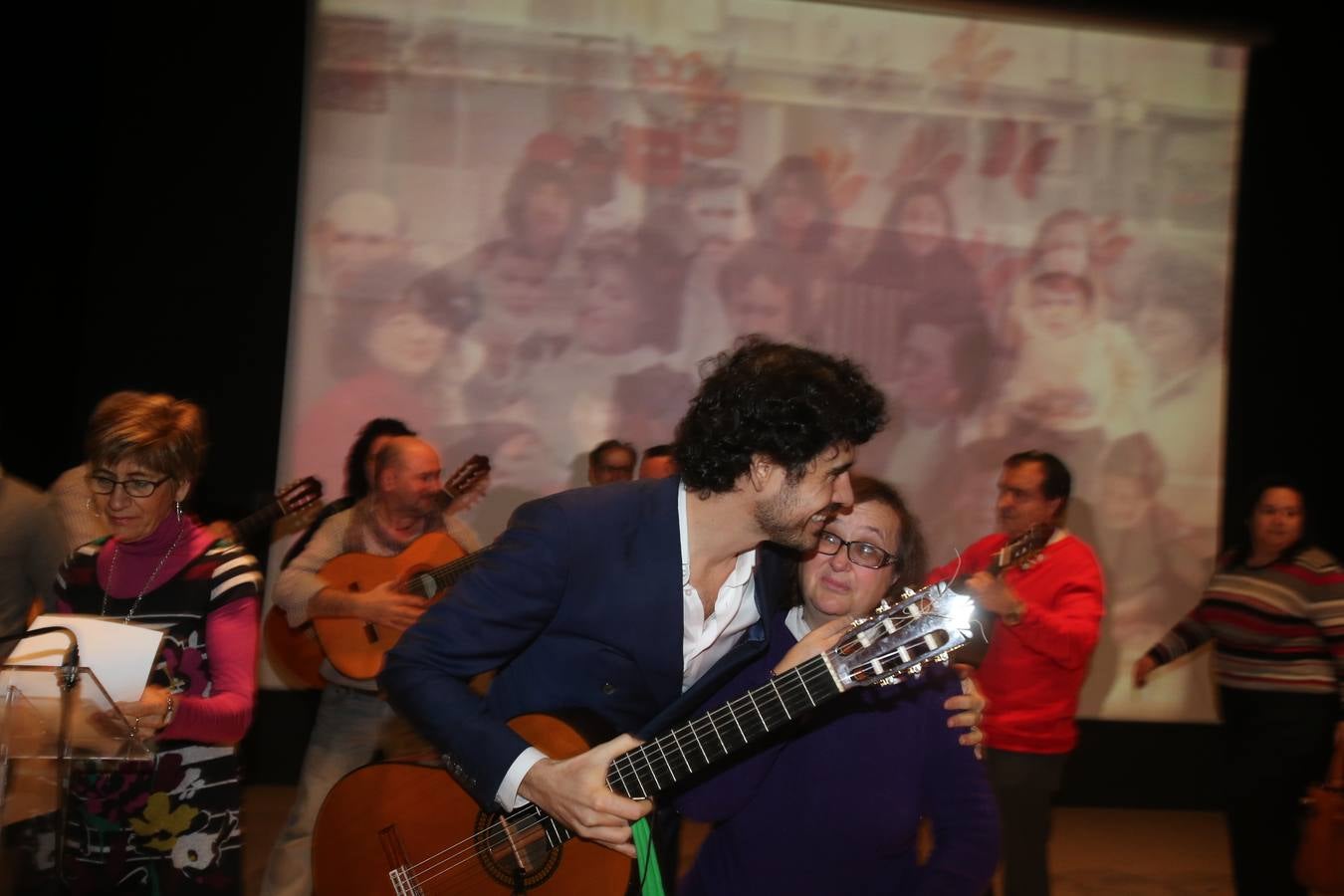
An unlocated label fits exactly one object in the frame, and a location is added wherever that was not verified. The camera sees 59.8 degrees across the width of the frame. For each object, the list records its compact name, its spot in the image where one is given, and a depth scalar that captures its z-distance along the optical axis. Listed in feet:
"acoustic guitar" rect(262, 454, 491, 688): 13.69
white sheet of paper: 7.12
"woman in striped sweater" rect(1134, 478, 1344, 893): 13.16
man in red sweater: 12.62
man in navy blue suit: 6.81
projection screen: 19.35
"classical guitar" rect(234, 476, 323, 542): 15.67
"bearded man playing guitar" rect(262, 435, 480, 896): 13.20
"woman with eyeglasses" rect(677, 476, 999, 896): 6.93
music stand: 6.42
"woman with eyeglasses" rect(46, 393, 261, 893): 8.07
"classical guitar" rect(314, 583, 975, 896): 6.16
